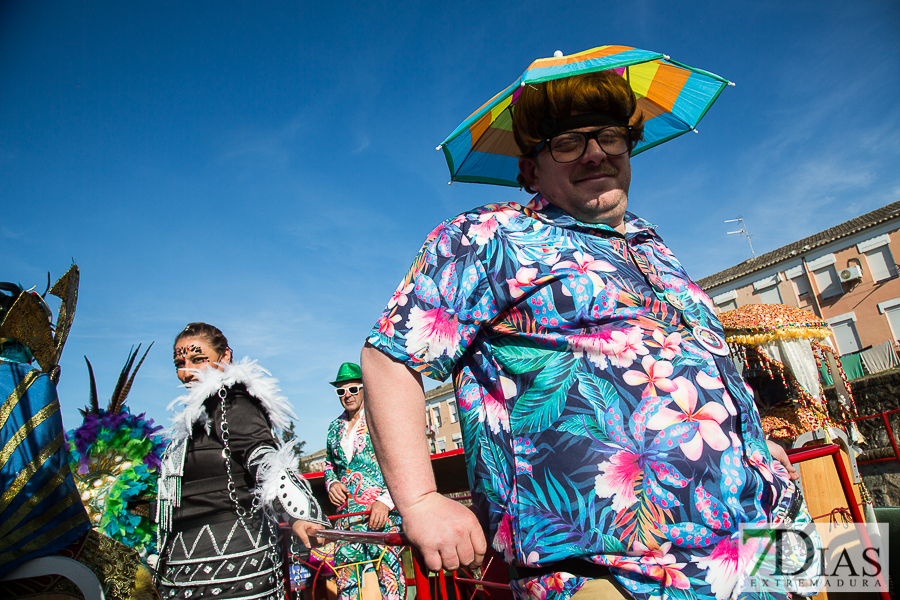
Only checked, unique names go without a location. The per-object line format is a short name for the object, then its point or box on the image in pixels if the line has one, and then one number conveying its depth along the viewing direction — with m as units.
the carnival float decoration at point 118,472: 3.20
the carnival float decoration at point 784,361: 8.77
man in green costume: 4.40
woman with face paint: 2.44
